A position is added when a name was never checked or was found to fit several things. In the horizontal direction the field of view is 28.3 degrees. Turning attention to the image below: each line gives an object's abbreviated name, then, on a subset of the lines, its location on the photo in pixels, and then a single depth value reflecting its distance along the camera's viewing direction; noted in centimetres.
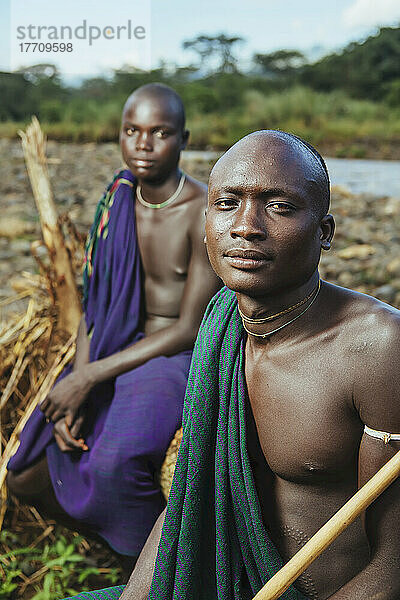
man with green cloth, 122
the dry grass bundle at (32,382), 258
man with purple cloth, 217
